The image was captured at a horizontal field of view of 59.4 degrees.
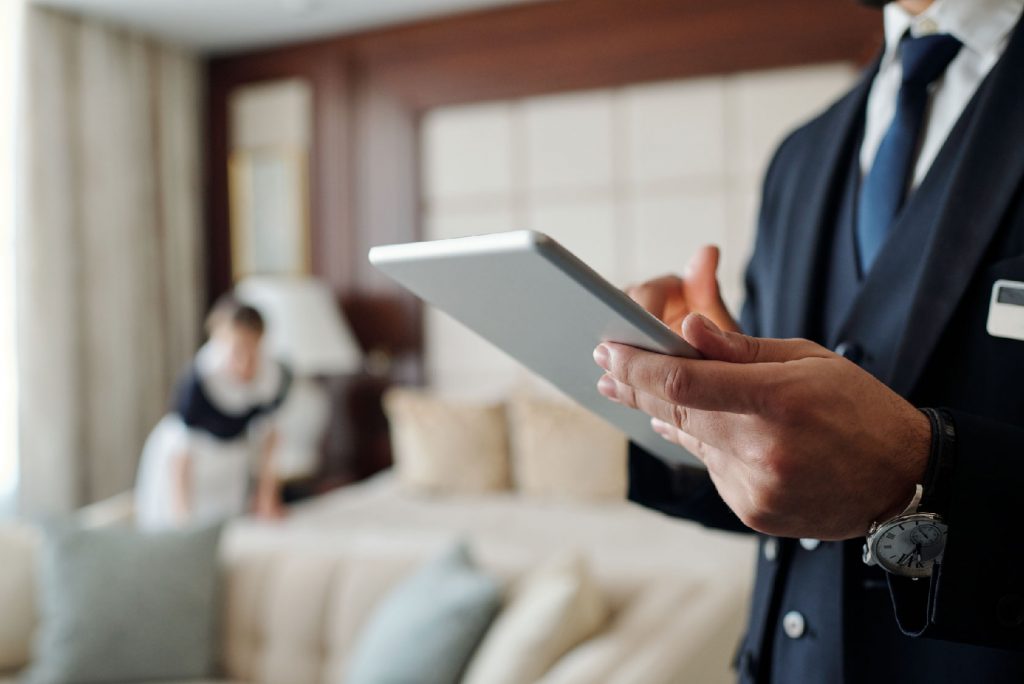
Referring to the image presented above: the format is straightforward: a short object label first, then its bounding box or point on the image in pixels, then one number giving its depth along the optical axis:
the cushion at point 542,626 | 1.60
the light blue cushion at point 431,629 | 1.76
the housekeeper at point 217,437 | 3.18
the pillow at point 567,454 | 3.27
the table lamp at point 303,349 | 3.93
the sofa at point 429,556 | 1.65
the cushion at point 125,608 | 2.21
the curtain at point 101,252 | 3.87
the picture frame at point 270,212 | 4.55
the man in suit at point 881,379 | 0.54
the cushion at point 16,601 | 2.33
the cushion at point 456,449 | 3.51
